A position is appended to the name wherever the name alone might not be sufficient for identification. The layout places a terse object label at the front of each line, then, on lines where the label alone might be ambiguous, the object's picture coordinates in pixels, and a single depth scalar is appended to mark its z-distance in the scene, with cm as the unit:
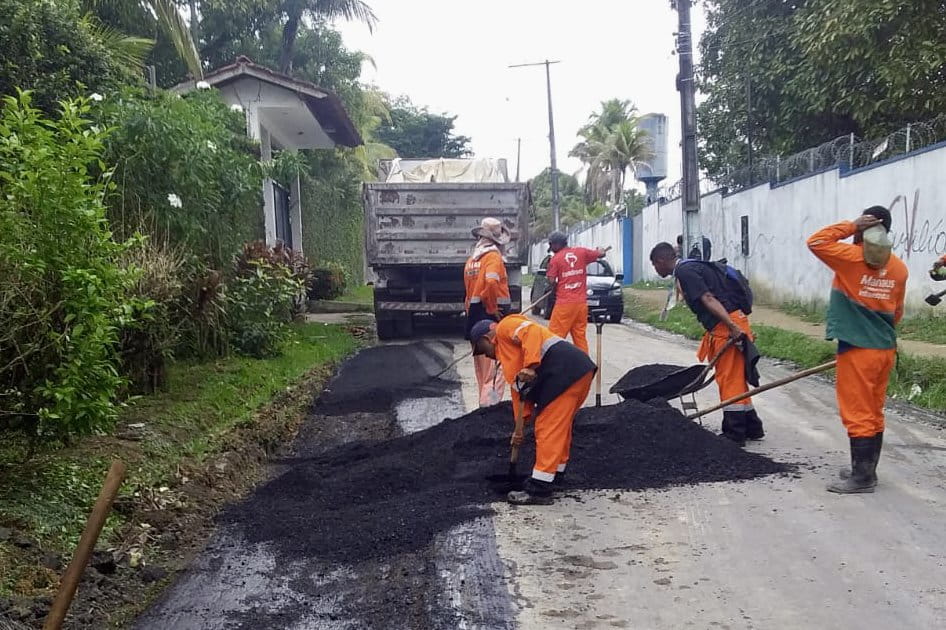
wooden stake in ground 271
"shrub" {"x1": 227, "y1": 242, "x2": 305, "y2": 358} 1057
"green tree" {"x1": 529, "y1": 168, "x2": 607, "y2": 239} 6500
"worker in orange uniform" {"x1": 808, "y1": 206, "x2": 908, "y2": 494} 552
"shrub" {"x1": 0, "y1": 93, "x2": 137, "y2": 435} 493
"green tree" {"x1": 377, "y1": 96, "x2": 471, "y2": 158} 5050
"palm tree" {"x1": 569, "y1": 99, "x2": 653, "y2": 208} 5125
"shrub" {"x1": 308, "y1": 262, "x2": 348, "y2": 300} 2141
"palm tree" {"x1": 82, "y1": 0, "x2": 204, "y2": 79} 1184
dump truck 1430
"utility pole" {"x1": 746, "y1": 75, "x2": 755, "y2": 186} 2075
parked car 1958
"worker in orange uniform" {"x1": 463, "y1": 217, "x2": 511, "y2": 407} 834
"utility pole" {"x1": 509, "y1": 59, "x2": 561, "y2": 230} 3653
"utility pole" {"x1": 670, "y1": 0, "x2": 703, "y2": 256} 1570
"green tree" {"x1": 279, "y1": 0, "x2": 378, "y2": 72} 2541
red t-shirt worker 962
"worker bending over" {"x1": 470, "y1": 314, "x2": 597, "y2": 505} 546
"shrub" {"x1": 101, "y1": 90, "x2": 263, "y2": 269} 821
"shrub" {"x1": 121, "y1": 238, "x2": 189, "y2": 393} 736
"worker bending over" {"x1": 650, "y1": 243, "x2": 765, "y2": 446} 689
